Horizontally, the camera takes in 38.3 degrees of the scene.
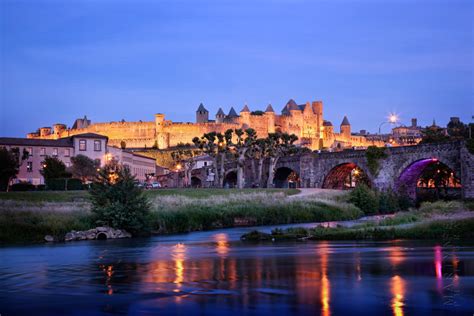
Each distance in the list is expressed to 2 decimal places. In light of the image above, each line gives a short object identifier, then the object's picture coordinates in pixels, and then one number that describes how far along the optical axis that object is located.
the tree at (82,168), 72.56
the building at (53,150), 77.00
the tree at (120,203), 34.59
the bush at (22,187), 61.41
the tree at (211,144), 77.06
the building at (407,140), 170.89
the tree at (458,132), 100.43
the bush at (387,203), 58.44
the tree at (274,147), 78.19
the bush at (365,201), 56.62
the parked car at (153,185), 82.66
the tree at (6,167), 62.63
